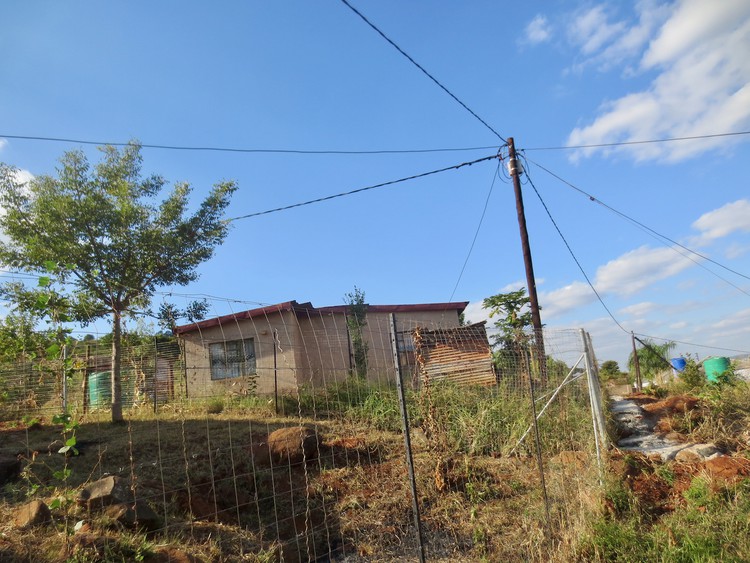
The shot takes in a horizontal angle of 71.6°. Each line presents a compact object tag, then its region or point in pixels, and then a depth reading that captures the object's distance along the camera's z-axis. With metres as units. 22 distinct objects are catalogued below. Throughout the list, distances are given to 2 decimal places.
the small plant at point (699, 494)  4.53
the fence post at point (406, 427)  3.33
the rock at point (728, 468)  4.95
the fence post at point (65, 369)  3.18
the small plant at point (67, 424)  2.96
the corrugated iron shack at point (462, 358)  7.20
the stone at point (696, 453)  5.82
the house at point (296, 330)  10.80
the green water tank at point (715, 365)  10.60
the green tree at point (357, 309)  15.10
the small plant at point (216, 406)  8.56
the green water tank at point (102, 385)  10.12
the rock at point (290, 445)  5.66
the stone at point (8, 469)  4.83
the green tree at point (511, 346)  6.06
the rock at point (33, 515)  3.49
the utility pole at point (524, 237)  10.70
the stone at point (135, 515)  3.78
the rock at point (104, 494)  3.88
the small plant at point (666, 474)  5.33
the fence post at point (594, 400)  6.05
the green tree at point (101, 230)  9.80
